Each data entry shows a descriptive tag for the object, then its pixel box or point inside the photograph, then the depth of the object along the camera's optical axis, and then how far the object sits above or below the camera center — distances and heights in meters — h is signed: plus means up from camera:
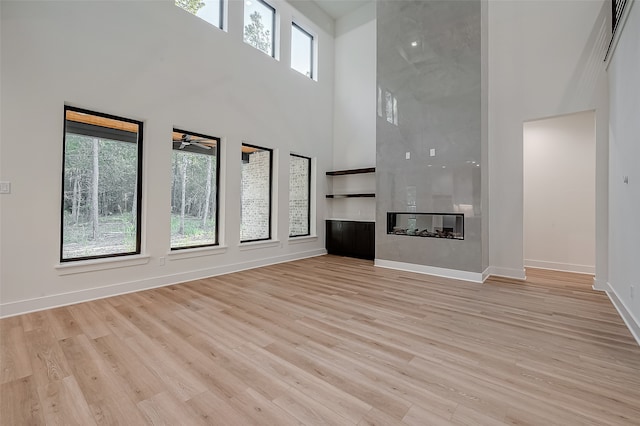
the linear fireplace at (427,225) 4.80 -0.16
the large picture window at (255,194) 5.40 +0.38
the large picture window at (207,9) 4.55 +3.35
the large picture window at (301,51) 6.52 +3.81
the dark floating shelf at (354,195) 6.34 +0.43
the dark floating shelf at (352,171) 6.36 +0.99
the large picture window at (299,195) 6.48 +0.43
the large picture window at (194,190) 4.43 +0.37
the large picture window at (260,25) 5.50 +3.73
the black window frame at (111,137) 3.38 +0.71
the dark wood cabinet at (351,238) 6.37 -0.55
